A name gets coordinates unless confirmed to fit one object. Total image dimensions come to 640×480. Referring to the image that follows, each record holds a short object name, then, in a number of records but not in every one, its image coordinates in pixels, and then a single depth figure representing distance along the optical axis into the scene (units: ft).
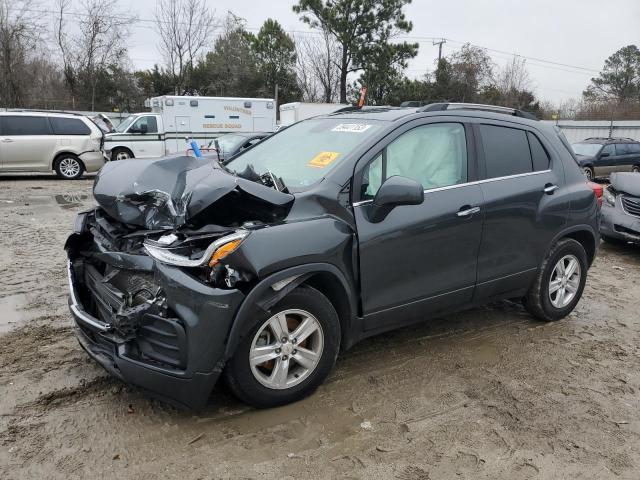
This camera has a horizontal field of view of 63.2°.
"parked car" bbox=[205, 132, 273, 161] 41.73
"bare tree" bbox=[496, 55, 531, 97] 142.10
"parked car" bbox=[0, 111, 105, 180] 44.16
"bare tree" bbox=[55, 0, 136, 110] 109.50
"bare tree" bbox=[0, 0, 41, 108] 95.91
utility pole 142.92
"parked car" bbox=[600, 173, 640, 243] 24.41
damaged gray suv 9.03
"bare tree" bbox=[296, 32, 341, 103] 120.47
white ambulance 53.83
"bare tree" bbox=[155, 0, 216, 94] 115.34
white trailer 75.77
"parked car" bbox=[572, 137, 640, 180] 59.72
